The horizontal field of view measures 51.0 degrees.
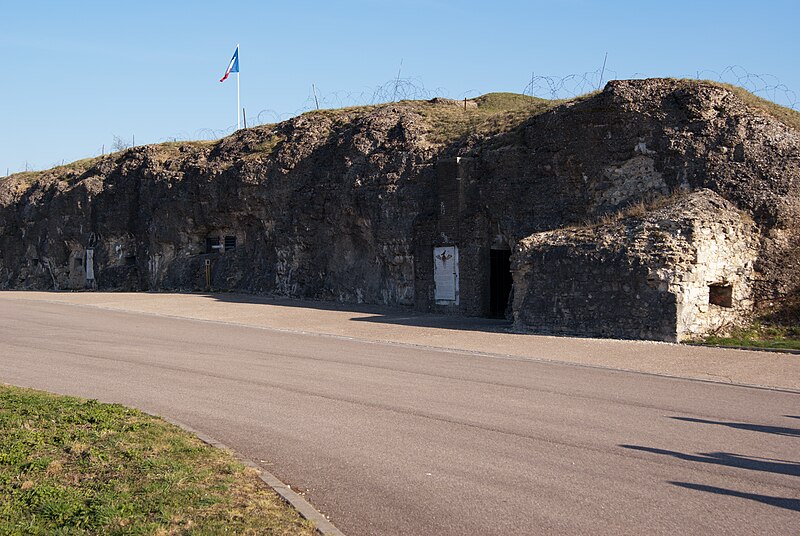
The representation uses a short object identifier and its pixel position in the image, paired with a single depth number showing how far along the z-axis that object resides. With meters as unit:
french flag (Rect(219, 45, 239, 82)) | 40.78
